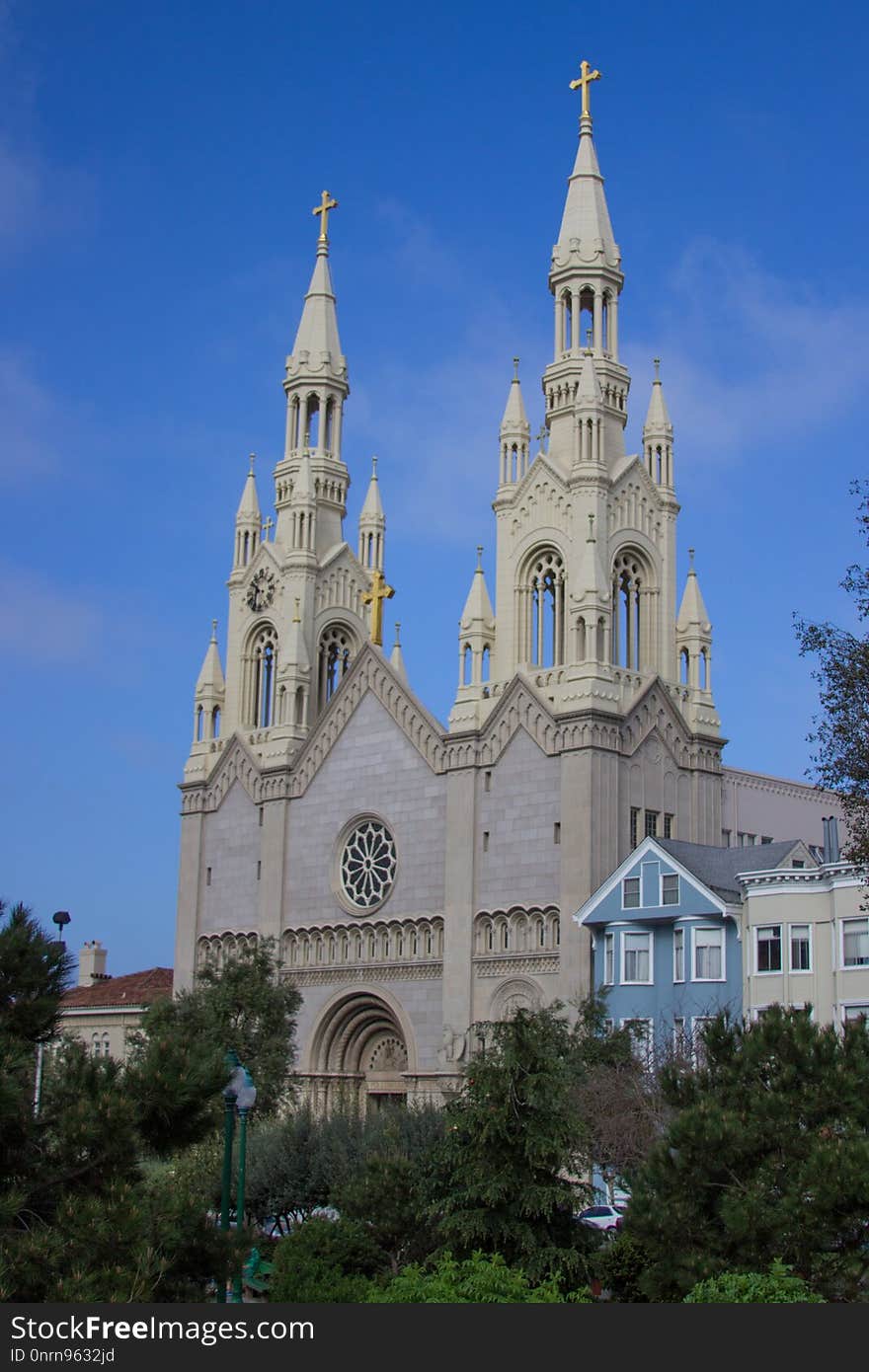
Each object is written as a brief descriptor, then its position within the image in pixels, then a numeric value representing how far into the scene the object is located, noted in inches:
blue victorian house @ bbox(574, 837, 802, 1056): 2047.2
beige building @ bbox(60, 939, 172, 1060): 3422.7
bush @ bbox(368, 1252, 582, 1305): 925.8
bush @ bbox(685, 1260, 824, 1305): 825.5
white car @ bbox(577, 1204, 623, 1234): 1836.9
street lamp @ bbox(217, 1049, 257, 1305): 1171.9
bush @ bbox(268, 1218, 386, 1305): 1029.8
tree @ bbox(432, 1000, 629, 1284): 1190.9
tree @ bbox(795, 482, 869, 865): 1309.1
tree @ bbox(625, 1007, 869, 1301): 952.3
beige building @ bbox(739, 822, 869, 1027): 1870.1
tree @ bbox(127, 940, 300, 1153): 2226.9
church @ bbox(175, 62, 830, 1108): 2498.8
